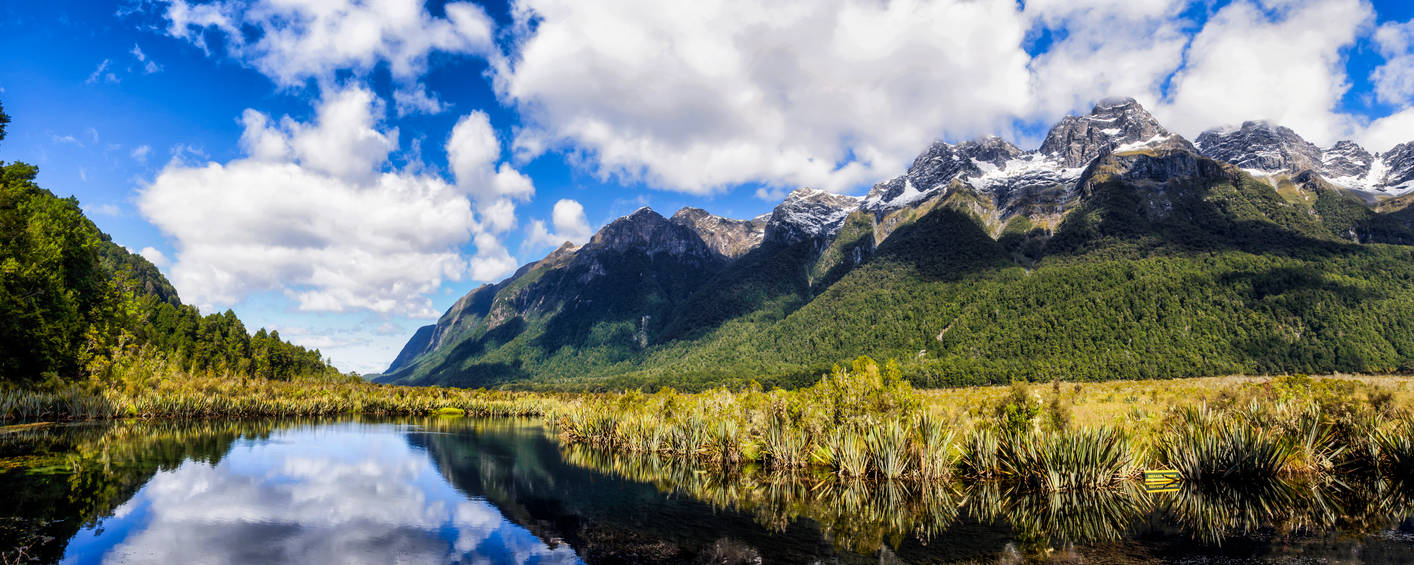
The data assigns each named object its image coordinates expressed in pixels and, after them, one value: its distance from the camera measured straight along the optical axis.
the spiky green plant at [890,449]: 24.55
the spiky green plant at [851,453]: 25.38
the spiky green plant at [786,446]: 29.02
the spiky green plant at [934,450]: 24.55
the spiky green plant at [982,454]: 24.34
